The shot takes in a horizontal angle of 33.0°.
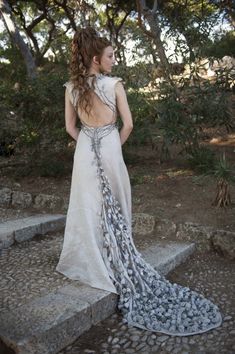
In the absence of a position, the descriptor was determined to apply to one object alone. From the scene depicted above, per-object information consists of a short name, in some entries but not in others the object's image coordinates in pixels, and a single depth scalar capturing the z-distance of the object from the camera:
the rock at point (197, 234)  3.70
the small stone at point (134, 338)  2.38
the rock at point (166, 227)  3.89
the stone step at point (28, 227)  3.70
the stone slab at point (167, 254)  3.26
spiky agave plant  3.90
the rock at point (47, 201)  4.65
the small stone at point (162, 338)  2.38
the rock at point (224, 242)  3.53
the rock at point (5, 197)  4.99
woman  2.66
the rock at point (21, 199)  4.85
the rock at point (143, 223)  3.99
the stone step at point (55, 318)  2.12
